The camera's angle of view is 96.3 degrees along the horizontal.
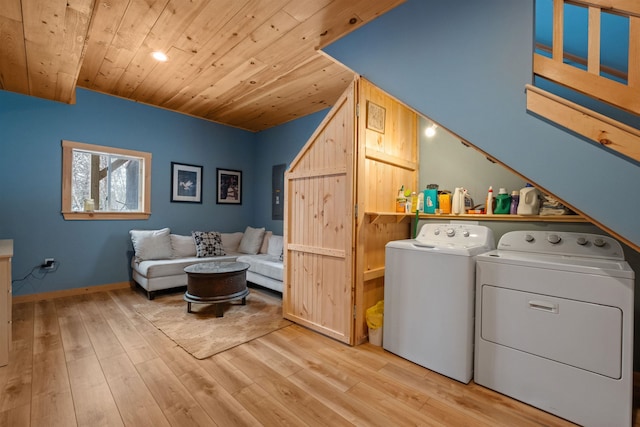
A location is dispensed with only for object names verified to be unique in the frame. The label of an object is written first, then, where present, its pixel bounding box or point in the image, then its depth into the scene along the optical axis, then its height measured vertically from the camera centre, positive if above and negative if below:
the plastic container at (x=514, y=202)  2.32 +0.10
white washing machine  1.93 -0.62
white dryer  1.47 -0.64
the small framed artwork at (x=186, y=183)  4.56 +0.44
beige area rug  2.45 -1.13
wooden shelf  2.08 -0.03
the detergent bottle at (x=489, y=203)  2.44 +0.09
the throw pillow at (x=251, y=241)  4.71 -0.50
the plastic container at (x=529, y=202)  2.20 +0.09
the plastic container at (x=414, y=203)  2.93 +0.10
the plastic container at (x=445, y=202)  2.74 +0.11
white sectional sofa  3.67 -0.68
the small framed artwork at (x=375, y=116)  2.53 +0.87
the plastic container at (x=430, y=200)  2.82 +0.13
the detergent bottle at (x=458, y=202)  2.63 +0.10
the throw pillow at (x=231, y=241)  4.87 -0.52
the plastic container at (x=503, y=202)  2.36 +0.10
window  3.68 +0.38
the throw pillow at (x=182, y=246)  4.23 -0.54
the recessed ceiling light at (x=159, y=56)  2.84 +1.56
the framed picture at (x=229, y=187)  5.09 +0.44
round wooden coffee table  3.01 -0.80
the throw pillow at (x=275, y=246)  4.31 -0.53
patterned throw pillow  4.30 -0.51
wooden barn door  2.47 -0.16
